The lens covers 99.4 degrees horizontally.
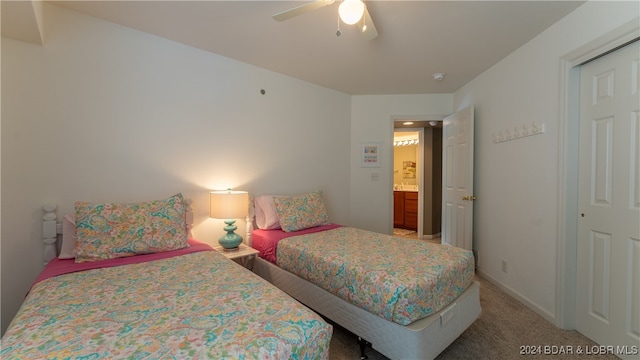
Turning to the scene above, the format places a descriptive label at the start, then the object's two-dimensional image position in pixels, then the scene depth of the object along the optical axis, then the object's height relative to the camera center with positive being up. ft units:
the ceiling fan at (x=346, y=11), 5.08 +3.22
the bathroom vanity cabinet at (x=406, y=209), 18.48 -2.35
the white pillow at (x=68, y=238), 6.08 -1.44
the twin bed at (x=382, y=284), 5.00 -2.36
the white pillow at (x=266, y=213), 9.29 -1.32
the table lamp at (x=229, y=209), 8.00 -1.00
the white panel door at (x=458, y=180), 10.41 -0.15
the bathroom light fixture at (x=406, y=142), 21.23 +2.69
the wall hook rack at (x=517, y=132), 7.57 +1.35
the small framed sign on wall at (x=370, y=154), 13.00 +1.04
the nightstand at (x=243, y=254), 7.89 -2.32
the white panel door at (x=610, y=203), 5.43 -0.58
